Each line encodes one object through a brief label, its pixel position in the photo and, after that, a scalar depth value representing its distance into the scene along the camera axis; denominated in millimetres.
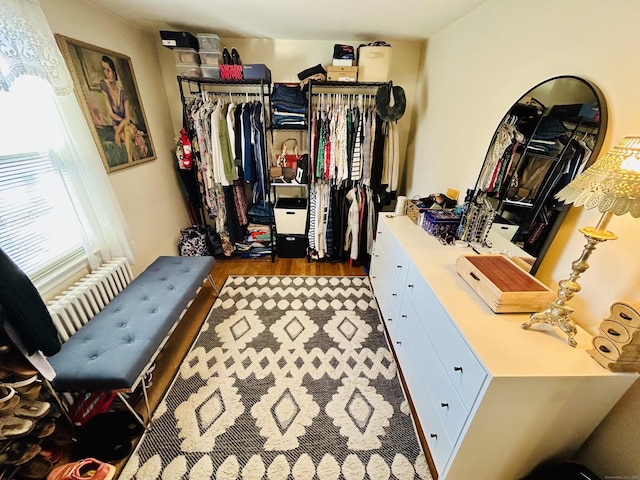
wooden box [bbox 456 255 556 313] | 1009
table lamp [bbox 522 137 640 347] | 697
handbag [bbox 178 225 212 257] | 2750
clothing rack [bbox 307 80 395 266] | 2391
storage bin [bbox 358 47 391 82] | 2199
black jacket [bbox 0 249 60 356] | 923
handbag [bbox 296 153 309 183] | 2569
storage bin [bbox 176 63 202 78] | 2266
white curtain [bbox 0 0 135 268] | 1104
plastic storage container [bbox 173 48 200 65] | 2213
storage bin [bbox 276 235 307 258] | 2859
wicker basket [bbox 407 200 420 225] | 1905
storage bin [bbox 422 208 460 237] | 1688
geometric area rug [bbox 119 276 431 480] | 1211
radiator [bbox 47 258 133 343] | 1377
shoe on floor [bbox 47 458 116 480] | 1065
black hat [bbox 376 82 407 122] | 2195
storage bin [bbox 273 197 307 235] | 2703
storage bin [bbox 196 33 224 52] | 2176
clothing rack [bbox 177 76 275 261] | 2421
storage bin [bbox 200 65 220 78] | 2271
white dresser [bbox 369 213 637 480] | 827
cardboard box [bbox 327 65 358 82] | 2242
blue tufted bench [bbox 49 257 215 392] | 1188
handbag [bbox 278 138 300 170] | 2658
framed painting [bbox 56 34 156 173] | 1603
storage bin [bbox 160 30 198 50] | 2070
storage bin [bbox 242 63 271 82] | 2191
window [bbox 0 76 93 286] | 1226
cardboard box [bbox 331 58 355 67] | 2250
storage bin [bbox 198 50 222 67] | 2240
